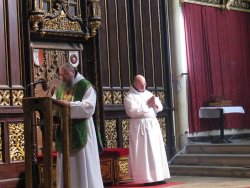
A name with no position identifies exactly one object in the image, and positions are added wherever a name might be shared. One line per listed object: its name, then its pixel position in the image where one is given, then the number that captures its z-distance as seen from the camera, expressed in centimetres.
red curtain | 1238
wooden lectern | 556
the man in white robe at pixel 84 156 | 684
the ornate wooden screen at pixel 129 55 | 1068
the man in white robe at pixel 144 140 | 905
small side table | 1187
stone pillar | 1184
